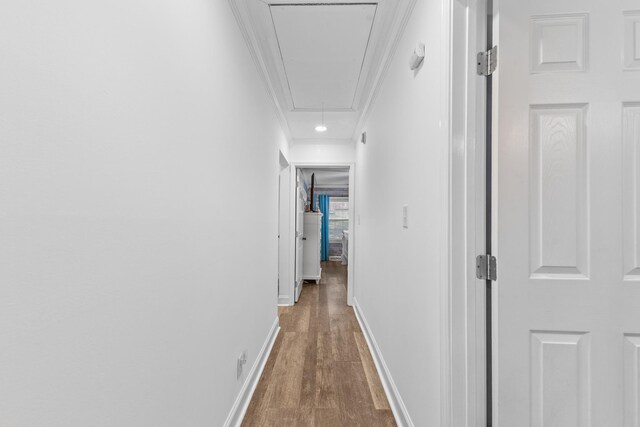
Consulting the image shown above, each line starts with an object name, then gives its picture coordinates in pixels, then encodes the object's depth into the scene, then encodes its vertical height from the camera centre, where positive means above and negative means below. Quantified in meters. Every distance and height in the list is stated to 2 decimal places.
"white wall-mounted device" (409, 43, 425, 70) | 1.45 +0.79
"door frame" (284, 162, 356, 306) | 4.17 -0.09
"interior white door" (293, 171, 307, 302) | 4.48 -0.29
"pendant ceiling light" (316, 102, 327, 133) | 3.76 +1.11
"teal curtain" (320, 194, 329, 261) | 9.47 -0.30
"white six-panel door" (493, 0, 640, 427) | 1.08 +0.02
